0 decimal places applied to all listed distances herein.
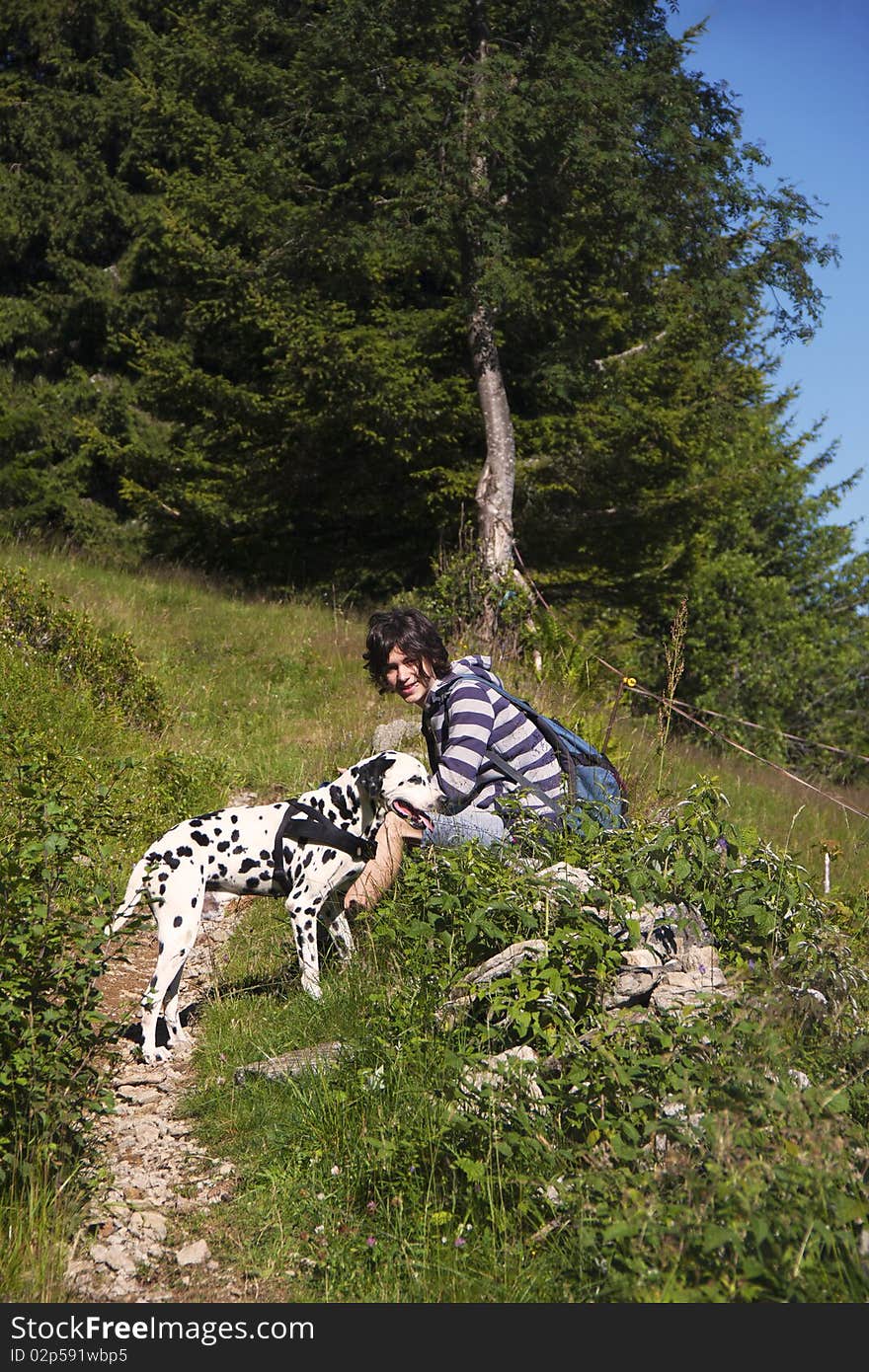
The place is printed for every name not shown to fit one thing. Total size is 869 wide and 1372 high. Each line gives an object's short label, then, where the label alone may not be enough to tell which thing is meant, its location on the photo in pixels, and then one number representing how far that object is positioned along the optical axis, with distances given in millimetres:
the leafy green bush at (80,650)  9727
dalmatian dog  5496
